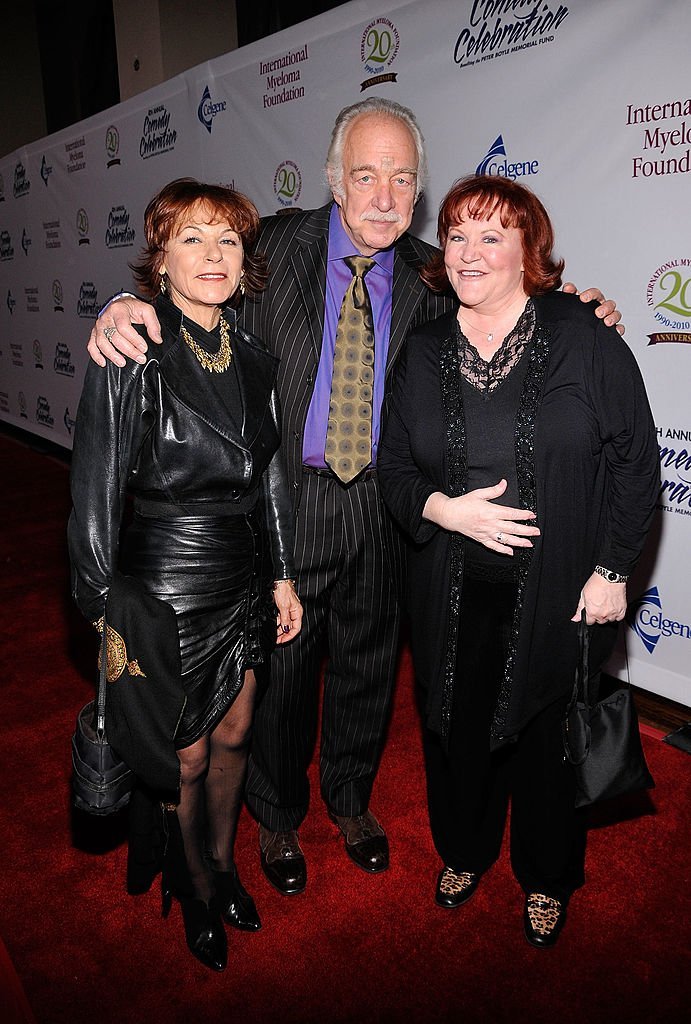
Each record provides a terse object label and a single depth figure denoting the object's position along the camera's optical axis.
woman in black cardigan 1.93
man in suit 2.26
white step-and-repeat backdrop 3.23
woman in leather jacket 1.92
